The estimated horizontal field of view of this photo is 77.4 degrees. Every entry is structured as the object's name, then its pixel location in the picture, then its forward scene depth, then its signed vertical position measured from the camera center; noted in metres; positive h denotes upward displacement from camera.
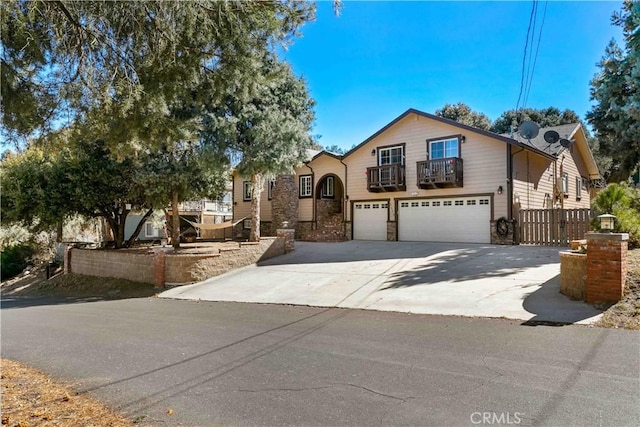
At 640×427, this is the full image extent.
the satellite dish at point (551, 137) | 18.64 +3.92
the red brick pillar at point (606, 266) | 6.45 -0.76
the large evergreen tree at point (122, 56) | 4.96 +2.33
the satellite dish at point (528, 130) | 18.20 +4.16
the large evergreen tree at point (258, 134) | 13.69 +3.14
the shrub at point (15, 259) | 20.09 -1.70
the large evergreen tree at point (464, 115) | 36.94 +9.98
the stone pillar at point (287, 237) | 16.47 -0.61
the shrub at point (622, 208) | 8.93 +0.29
